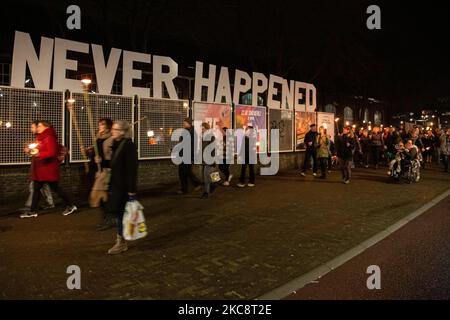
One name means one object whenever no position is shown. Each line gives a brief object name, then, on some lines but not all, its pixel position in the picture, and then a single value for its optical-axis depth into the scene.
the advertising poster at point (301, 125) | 18.41
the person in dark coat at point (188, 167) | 10.72
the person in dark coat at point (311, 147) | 15.10
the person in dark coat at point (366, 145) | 20.27
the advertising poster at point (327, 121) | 20.02
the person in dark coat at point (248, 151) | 12.47
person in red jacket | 8.25
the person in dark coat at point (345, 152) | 13.65
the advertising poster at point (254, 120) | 15.30
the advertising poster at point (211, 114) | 13.59
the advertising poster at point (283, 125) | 17.06
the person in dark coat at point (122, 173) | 5.94
